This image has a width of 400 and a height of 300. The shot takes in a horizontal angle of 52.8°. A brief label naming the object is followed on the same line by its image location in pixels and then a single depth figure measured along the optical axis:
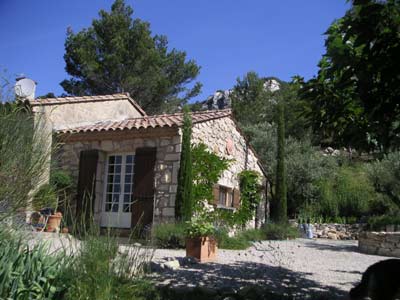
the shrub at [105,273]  3.34
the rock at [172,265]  5.89
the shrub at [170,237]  8.49
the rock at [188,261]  6.49
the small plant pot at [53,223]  8.83
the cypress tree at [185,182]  9.33
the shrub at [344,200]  16.64
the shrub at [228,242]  9.10
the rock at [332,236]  15.34
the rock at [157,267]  5.65
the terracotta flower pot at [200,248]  6.80
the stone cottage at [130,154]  9.92
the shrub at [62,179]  9.88
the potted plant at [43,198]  4.29
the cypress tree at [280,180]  14.69
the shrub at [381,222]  11.66
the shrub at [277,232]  12.67
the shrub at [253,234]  11.24
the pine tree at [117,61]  21.05
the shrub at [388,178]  14.05
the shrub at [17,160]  3.70
